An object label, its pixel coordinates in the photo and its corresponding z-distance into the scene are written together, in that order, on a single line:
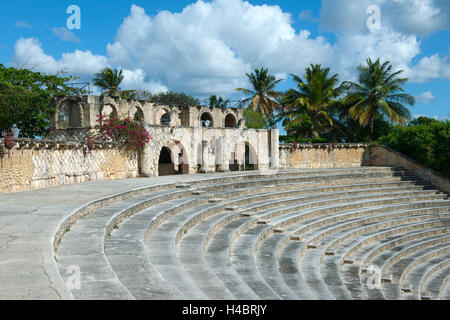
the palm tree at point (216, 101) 42.87
